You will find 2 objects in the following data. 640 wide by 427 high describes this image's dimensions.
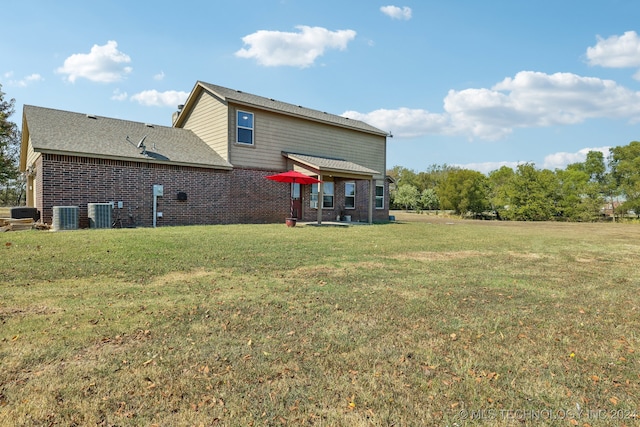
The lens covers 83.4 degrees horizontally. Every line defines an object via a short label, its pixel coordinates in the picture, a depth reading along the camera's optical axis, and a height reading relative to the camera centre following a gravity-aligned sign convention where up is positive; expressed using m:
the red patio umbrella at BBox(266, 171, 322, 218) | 14.46 +1.32
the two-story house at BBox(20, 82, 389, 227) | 12.13 +1.93
